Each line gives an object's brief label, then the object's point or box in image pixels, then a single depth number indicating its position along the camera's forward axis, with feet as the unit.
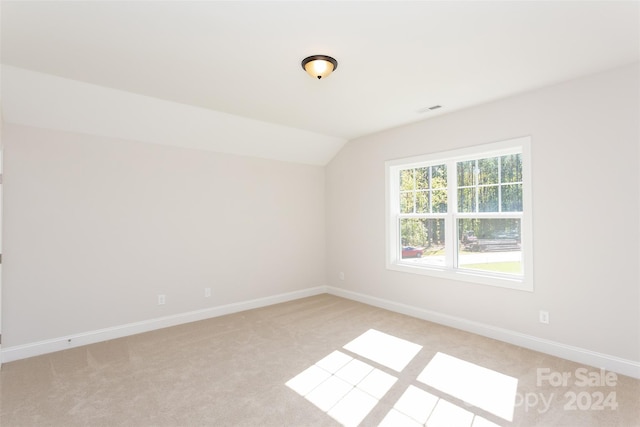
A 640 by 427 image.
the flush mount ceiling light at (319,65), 8.05
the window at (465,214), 11.10
